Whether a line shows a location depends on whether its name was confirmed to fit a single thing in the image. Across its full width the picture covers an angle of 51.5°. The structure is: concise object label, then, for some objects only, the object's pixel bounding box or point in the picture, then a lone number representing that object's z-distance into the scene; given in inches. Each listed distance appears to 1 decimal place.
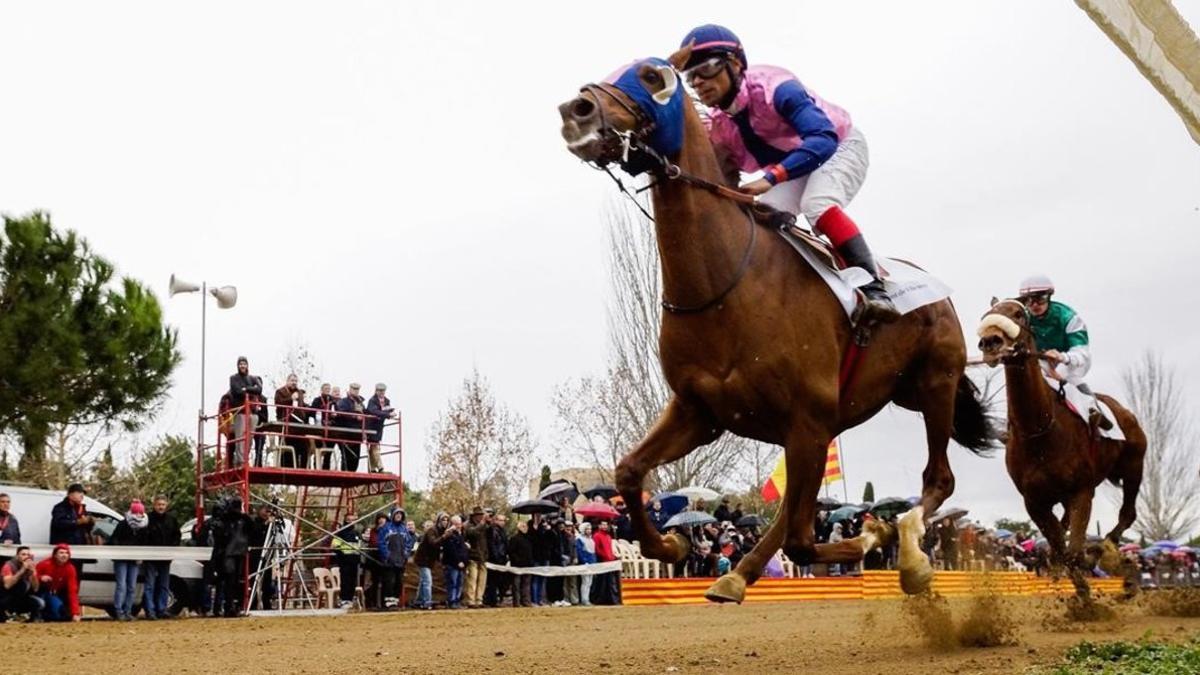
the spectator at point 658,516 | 949.6
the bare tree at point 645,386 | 1482.5
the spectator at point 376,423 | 896.9
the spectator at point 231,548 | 734.5
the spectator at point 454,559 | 831.7
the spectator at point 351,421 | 890.1
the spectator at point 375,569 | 826.8
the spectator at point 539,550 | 876.6
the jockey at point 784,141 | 289.1
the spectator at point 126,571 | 677.3
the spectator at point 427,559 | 836.6
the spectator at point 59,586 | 636.1
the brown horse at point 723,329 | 263.0
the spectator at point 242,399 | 832.9
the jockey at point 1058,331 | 473.4
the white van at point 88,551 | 666.8
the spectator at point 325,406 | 873.8
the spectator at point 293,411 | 848.3
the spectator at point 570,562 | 886.4
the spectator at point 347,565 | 843.4
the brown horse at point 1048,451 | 443.2
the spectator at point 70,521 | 677.3
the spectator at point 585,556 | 882.8
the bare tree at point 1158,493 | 1961.1
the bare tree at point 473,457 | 1813.5
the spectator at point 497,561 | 876.0
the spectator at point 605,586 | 901.8
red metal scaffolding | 835.4
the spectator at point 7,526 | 644.1
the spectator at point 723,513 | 1104.8
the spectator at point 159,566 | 695.1
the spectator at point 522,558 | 863.7
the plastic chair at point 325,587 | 912.9
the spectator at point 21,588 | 611.8
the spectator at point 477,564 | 849.5
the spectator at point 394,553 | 818.2
